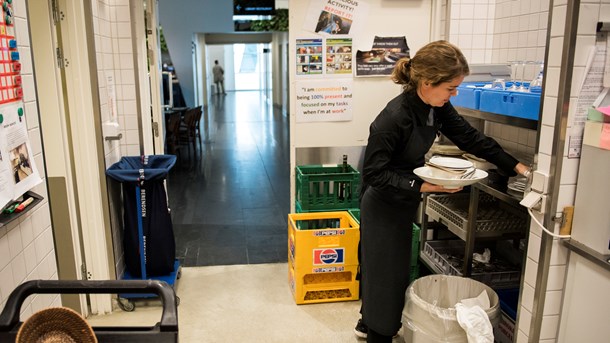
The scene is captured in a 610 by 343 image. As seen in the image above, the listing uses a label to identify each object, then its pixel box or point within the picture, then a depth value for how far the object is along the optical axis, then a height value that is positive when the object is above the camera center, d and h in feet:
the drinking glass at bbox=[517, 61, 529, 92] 7.65 -0.12
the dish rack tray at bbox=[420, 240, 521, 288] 9.28 -3.91
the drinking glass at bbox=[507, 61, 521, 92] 9.08 +0.02
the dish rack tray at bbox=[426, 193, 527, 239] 9.03 -2.84
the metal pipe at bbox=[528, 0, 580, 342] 5.66 -0.99
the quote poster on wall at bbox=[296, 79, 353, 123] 11.69 -0.70
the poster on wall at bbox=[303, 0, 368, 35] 11.34 +1.27
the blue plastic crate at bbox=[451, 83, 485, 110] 8.67 -0.45
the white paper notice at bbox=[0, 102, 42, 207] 5.16 -0.96
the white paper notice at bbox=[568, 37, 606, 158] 5.68 -0.25
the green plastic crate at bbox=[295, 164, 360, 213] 11.45 -2.81
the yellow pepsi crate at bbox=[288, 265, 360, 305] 10.54 -4.64
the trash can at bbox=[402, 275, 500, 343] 7.22 -3.73
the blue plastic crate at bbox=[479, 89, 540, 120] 6.99 -0.49
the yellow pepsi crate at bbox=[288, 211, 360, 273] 10.31 -3.73
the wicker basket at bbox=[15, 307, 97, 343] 3.92 -2.10
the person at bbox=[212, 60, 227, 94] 70.33 -0.79
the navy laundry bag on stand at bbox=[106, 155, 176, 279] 9.91 -3.17
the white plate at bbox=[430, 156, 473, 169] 7.08 -1.36
